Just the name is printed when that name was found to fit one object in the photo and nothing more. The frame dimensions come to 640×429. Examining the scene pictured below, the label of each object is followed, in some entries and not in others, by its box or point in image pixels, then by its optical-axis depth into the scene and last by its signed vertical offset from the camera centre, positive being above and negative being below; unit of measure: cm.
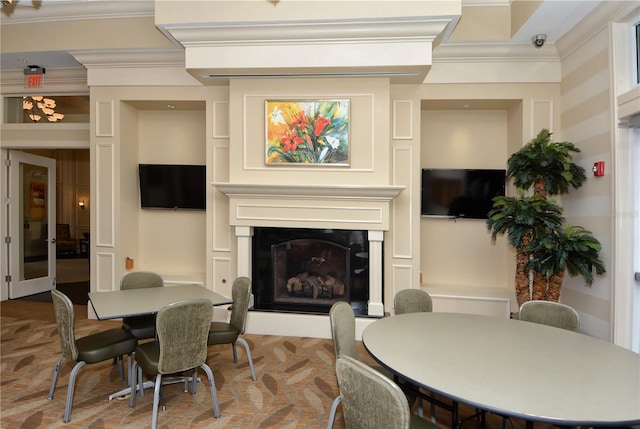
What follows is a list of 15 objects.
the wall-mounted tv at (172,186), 524 +39
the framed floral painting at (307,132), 440 +100
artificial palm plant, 347 -14
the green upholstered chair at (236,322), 312 -98
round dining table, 145 -77
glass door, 589 -19
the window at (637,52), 324 +144
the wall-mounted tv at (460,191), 479 +30
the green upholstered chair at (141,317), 326 -100
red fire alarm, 348 +44
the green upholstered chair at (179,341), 239 -87
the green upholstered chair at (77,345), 259 -101
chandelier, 558 +163
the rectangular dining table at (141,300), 274 -74
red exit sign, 524 +193
